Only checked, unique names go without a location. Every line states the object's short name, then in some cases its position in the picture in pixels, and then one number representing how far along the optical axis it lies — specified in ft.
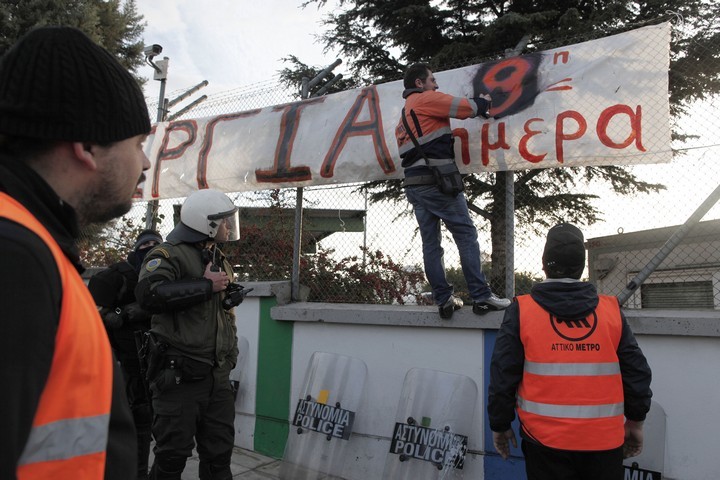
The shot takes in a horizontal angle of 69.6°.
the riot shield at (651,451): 9.91
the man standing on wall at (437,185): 12.14
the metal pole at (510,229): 12.40
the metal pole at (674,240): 10.51
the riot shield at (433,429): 11.65
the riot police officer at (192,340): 9.59
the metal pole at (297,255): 16.44
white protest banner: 11.66
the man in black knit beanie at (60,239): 2.31
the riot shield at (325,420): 13.43
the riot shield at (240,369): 16.46
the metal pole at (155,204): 20.97
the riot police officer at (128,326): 11.93
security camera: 21.49
